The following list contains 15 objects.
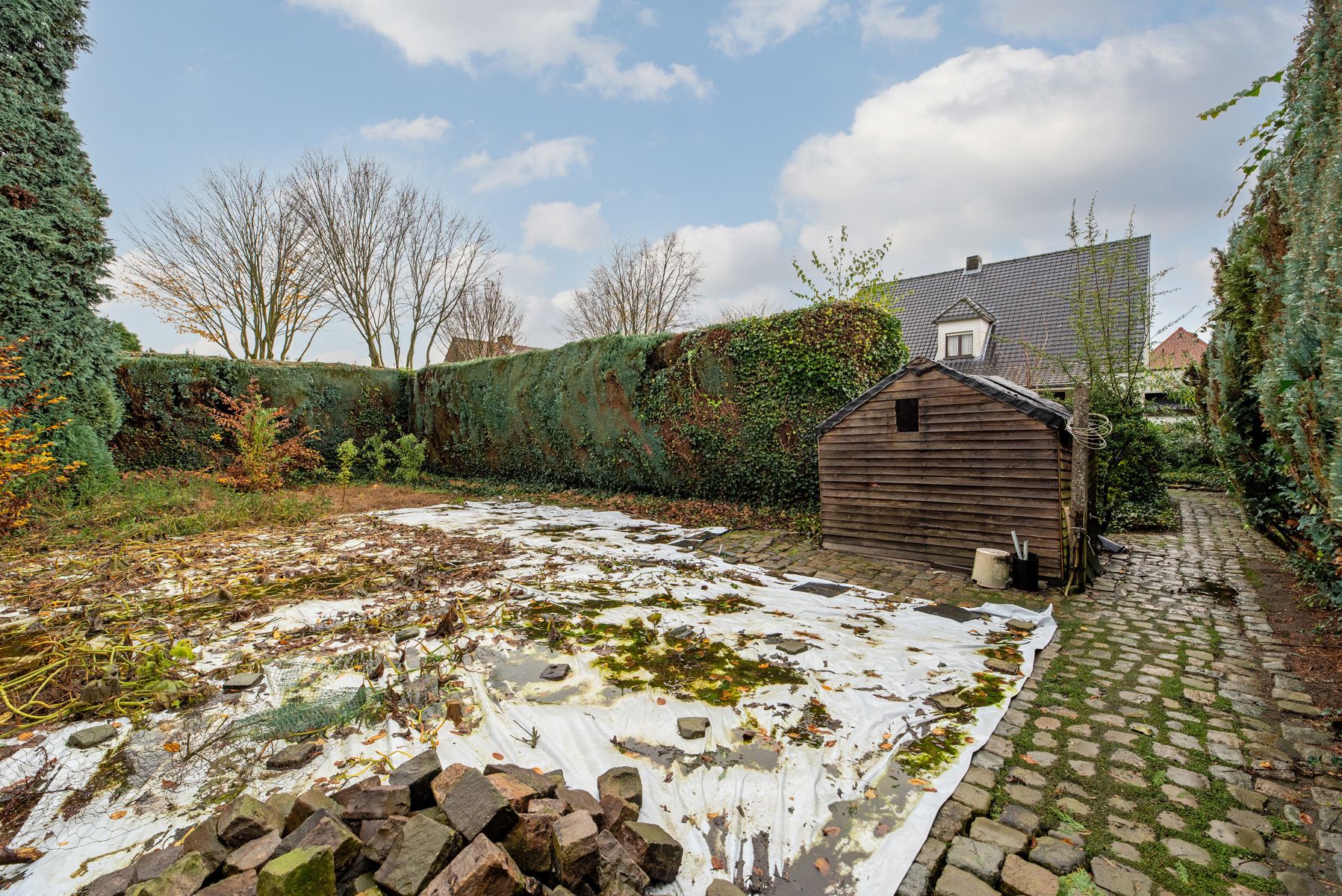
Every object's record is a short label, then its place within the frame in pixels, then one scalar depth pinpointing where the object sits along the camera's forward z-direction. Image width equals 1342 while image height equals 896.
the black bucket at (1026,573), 4.96
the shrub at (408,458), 13.21
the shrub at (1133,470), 8.33
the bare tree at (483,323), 25.42
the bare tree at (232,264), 16.22
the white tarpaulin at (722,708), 1.99
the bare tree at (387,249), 17.12
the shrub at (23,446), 6.15
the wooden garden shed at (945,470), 4.99
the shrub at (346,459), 11.70
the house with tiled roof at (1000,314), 16.20
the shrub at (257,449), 10.11
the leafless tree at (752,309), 28.05
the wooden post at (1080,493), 4.92
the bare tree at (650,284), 24.44
